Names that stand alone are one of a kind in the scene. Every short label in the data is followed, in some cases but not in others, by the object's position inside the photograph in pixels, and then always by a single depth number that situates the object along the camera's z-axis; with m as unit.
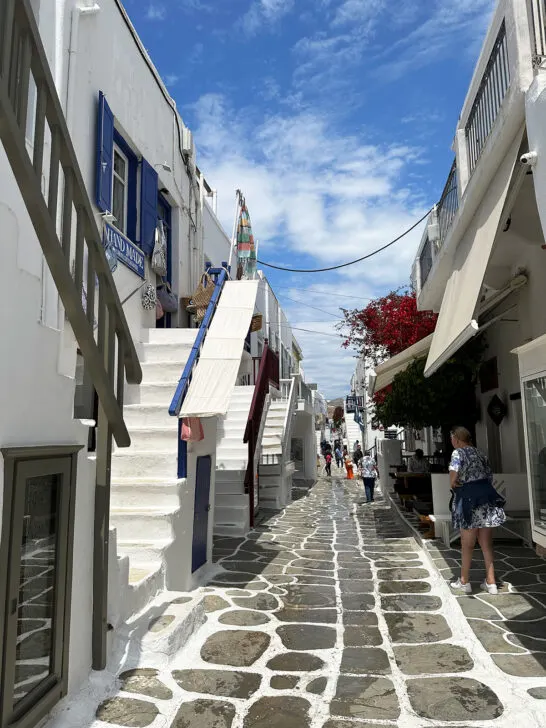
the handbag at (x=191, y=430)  6.43
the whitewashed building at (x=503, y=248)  4.78
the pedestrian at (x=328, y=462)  30.85
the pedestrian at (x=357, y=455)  28.16
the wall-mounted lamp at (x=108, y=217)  8.30
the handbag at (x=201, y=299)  11.59
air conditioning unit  12.42
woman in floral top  6.08
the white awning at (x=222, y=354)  6.42
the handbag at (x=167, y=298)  10.95
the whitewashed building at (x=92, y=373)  3.07
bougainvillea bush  13.10
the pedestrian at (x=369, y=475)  16.20
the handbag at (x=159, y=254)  10.30
